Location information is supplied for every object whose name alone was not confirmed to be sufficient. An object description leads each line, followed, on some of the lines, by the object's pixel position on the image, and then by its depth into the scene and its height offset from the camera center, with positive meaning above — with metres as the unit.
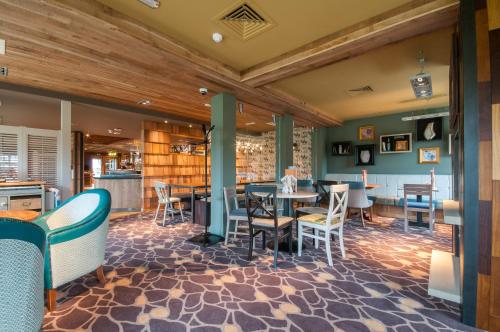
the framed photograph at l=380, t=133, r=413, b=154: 6.56 +0.72
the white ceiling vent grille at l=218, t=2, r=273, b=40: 2.35 +1.62
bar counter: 6.35 -0.59
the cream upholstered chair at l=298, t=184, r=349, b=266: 2.90 -0.71
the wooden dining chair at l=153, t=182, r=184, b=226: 4.87 -0.61
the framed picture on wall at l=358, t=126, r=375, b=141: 7.17 +1.10
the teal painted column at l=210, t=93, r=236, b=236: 4.15 +0.28
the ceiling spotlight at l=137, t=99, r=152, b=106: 5.25 +1.56
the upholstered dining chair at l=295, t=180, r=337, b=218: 3.60 -0.67
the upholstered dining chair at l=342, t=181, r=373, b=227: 4.77 -0.59
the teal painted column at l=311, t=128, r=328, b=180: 7.79 +0.47
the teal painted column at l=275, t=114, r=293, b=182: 5.90 +0.64
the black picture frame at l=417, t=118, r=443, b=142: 6.07 +1.08
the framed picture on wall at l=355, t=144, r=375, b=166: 7.14 +0.41
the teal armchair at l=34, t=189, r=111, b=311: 1.95 -0.64
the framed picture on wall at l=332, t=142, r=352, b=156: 7.58 +0.65
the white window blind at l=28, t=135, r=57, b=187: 4.65 +0.19
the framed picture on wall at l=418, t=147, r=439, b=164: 6.18 +0.34
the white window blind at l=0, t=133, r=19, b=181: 4.43 +0.22
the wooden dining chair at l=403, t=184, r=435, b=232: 4.28 -0.71
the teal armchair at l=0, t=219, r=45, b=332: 0.95 -0.46
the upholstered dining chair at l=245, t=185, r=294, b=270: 2.86 -0.69
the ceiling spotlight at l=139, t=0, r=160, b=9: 2.17 +1.58
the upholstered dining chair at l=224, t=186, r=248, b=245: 3.55 -0.68
